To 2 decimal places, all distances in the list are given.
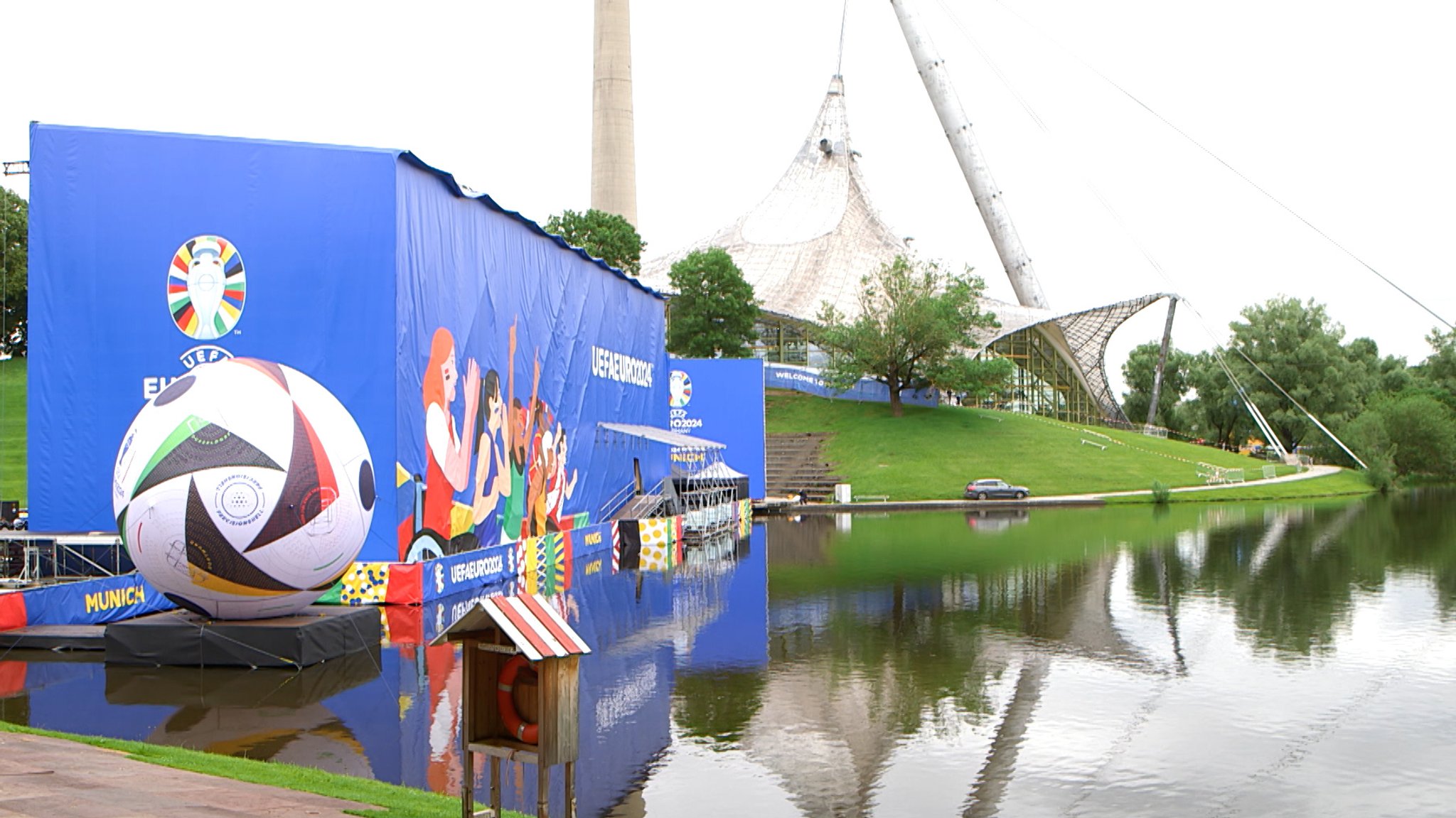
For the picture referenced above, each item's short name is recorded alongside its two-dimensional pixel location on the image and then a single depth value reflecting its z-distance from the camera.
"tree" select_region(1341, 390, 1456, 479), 69.00
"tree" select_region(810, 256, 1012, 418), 67.38
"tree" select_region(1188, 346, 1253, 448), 80.19
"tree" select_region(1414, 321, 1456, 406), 86.31
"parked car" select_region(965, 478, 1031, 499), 53.91
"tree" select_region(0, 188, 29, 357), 54.75
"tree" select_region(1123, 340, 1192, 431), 99.62
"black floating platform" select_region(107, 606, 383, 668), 15.45
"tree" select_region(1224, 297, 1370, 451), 75.38
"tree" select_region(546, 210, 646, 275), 73.81
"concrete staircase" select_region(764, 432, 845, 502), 57.69
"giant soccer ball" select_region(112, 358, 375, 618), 14.85
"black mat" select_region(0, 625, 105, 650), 16.80
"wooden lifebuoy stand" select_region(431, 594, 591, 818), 7.39
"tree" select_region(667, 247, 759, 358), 77.88
